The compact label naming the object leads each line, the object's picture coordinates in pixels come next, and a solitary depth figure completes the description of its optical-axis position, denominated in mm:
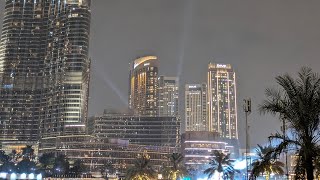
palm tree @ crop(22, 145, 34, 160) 161525
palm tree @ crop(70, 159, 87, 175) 151400
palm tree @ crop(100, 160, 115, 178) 185475
